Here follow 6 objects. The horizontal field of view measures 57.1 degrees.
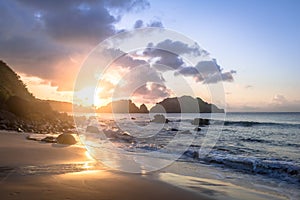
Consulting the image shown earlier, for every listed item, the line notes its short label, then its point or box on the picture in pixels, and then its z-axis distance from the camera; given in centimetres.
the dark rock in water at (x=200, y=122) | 5610
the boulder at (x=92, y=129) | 3174
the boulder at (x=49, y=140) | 1571
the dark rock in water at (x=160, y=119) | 6656
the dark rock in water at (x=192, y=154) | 1489
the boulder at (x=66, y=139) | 1591
